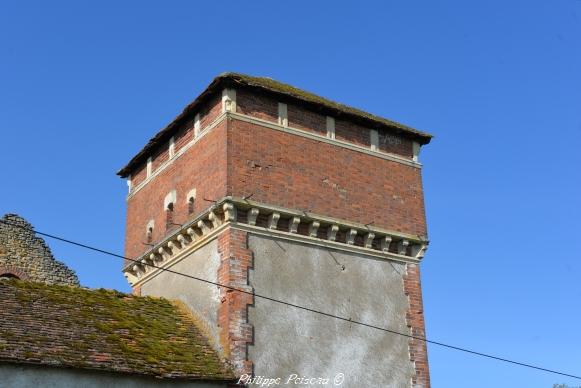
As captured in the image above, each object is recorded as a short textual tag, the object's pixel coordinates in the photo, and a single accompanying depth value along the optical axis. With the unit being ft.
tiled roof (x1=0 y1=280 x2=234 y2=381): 42.70
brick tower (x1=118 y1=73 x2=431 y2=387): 52.85
